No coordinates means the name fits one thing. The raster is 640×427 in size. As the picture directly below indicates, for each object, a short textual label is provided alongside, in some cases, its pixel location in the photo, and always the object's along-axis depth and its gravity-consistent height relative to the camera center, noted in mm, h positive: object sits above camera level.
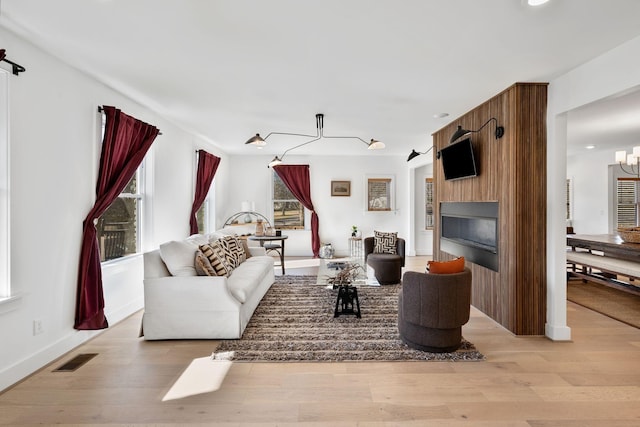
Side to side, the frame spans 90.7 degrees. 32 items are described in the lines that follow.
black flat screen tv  3854 +613
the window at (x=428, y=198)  7809 +235
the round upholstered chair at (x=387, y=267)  5035 -943
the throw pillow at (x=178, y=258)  3195 -492
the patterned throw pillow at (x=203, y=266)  3278 -587
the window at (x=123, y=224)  3543 -149
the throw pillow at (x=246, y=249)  4965 -620
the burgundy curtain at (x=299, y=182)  7508 +643
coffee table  3784 -890
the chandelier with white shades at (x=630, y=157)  4543 +728
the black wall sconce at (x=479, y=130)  3330 +885
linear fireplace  3561 -311
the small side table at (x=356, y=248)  7435 -935
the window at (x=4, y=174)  2279 +278
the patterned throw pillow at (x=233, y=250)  4149 -563
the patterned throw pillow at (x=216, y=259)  3360 -537
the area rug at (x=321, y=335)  2723 -1249
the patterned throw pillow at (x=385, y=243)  5508 -617
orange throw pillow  2768 -526
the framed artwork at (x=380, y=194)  7727 +347
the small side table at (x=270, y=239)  5723 -535
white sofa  3043 -953
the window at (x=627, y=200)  6887 +109
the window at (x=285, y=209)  7672 +5
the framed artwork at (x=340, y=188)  7656 +499
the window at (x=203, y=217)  6332 -134
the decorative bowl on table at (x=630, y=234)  4242 -400
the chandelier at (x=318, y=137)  4246 +1232
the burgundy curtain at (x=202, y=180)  5418 +549
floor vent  2541 -1264
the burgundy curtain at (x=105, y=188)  2938 +241
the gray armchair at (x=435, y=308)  2668 -869
